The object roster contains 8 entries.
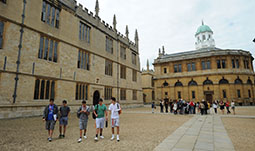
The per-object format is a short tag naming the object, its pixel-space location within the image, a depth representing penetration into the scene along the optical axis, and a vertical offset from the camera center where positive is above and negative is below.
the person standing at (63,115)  6.41 -0.94
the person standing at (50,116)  5.83 -0.90
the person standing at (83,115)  6.08 -0.91
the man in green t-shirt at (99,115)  6.07 -0.91
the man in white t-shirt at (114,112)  6.16 -0.81
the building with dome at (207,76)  32.53 +4.06
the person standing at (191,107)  17.03 -1.74
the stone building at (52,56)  10.98 +3.88
